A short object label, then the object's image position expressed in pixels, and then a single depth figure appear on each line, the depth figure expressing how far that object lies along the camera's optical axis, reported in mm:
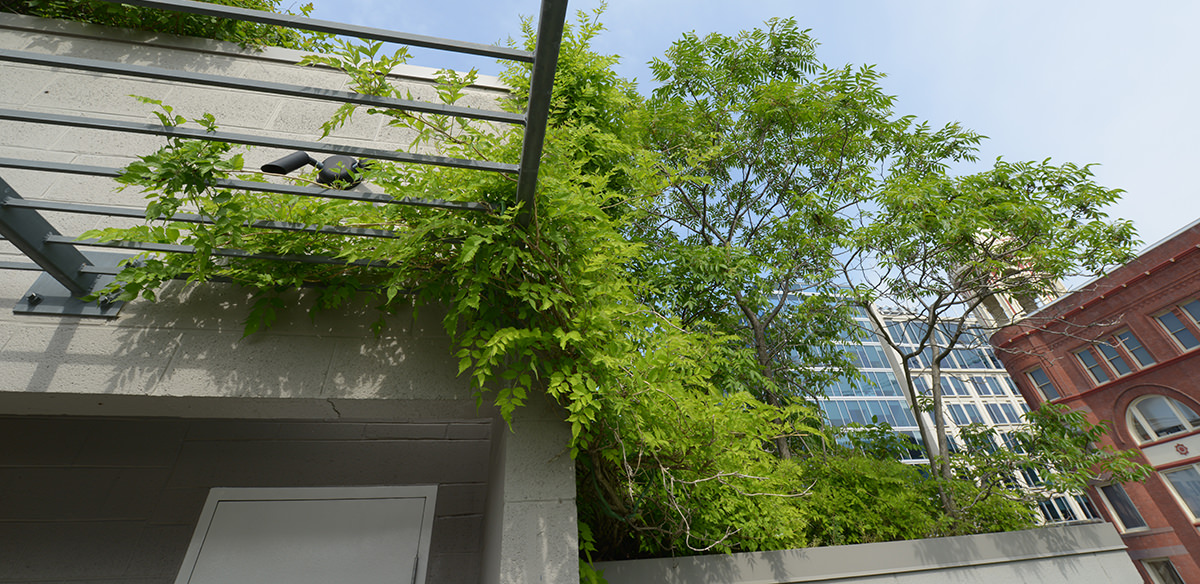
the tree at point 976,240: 4566
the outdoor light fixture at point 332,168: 2172
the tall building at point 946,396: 27891
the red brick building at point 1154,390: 14219
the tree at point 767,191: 5457
